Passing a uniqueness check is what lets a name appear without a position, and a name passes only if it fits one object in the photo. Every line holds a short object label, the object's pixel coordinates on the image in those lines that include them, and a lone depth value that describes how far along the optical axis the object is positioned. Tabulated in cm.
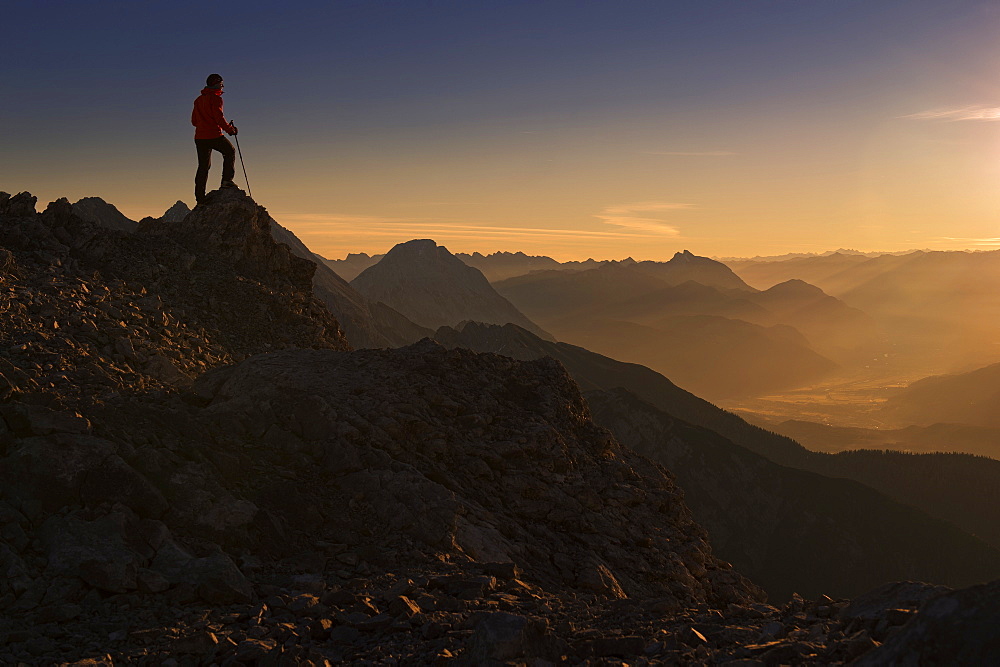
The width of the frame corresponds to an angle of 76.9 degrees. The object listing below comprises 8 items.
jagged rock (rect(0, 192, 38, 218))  2019
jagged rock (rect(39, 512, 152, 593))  924
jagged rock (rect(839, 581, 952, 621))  790
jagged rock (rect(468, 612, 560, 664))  766
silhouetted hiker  2241
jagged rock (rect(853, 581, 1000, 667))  534
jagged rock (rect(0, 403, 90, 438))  1149
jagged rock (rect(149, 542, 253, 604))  958
